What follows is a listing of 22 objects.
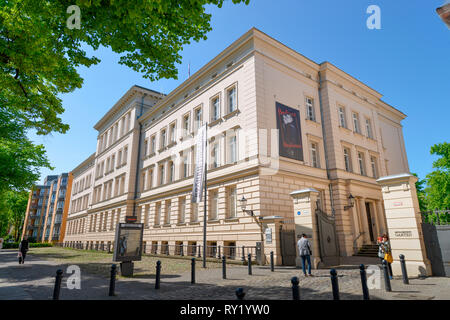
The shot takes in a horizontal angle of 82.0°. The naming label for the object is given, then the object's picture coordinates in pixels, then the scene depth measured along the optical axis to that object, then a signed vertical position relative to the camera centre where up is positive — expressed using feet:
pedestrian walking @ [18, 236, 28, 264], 57.31 -3.25
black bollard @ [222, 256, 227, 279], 33.25 -4.56
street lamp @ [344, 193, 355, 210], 64.49 +7.91
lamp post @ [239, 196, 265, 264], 49.18 +4.32
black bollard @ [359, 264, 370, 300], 19.94 -3.62
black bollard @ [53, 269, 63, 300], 20.31 -3.66
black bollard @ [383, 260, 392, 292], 22.83 -3.92
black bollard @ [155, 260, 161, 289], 27.35 -4.36
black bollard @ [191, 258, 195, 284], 30.27 -4.24
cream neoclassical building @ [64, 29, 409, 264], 57.06 +22.60
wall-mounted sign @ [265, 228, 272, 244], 48.01 -0.06
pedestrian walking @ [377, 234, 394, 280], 30.92 -2.01
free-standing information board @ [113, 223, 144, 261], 36.77 -1.04
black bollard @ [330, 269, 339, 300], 18.11 -3.41
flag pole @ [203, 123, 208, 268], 44.32 -3.52
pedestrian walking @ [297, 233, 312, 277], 34.60 -1.86
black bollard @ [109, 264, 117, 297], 24.40 -4.23
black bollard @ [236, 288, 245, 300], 12.82 -2.79
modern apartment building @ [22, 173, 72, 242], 203.81 +21.11
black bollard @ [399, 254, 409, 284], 25.56 -3.50
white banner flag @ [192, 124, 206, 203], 54.39 +13.93
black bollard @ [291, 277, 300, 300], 15.28 -3.05
